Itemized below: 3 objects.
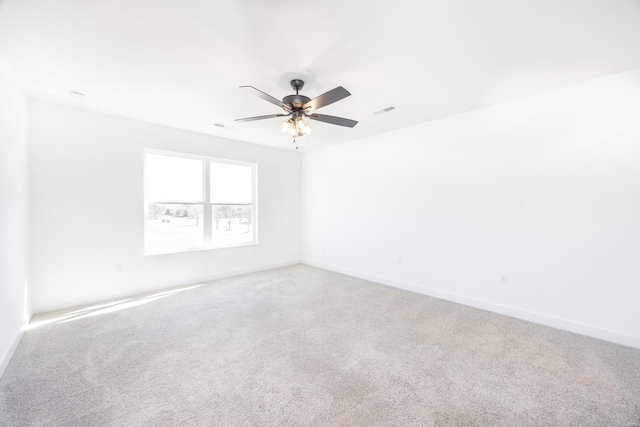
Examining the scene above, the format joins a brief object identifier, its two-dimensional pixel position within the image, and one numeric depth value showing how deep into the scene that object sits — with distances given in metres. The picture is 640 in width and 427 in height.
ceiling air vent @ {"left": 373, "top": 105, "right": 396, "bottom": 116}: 3.33
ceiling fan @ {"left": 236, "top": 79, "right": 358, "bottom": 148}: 2.31
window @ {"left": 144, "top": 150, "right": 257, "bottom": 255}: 4.16
